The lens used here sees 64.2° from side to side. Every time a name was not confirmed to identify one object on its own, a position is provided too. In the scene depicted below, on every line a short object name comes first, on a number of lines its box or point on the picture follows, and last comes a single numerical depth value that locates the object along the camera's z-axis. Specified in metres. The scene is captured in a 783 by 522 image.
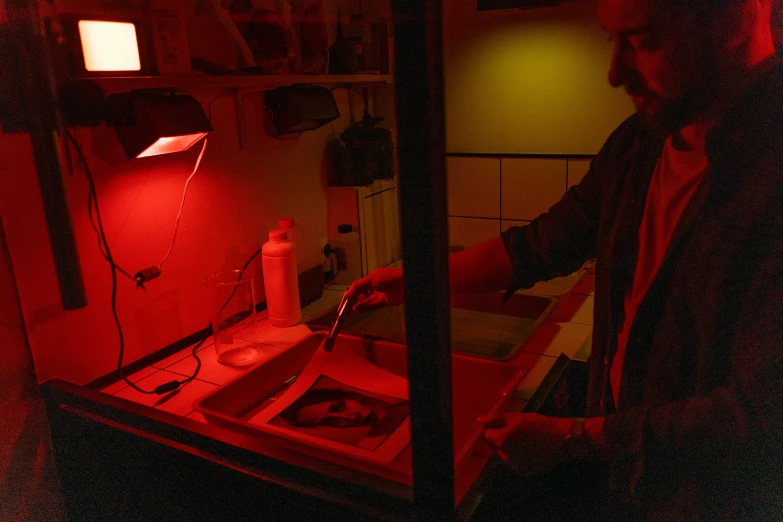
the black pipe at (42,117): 1.05
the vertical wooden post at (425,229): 0.52
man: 0.78
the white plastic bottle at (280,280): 1.56
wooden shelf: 1.12
